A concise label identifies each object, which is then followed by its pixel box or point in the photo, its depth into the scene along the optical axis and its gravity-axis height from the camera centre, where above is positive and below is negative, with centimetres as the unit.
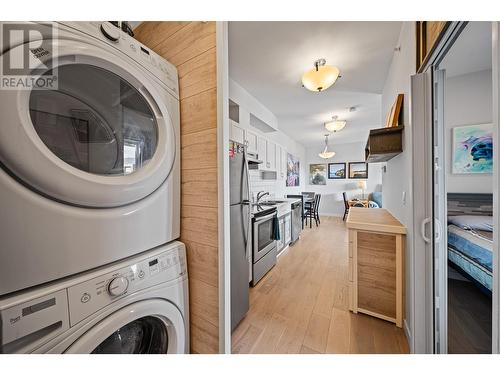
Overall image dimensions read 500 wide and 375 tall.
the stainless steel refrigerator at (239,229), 147 -36
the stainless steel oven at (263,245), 211 -74
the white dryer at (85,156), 45 +11
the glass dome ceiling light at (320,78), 176 +110
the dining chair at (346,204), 561 -50
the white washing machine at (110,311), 46 -38
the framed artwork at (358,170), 607 +62
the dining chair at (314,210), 512 -63
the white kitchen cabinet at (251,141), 272 +74
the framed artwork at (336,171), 636 +61
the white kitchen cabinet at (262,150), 309 +67
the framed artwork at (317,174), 664 +52
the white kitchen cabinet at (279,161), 390 +59
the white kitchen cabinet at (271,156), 344 +63
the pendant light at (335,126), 337 +118
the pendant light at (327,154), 502 +94
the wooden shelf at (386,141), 153 +41
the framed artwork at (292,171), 511 +52
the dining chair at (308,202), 518 -41
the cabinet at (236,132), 207 +71
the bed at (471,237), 138 -41
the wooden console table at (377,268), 147 -69
